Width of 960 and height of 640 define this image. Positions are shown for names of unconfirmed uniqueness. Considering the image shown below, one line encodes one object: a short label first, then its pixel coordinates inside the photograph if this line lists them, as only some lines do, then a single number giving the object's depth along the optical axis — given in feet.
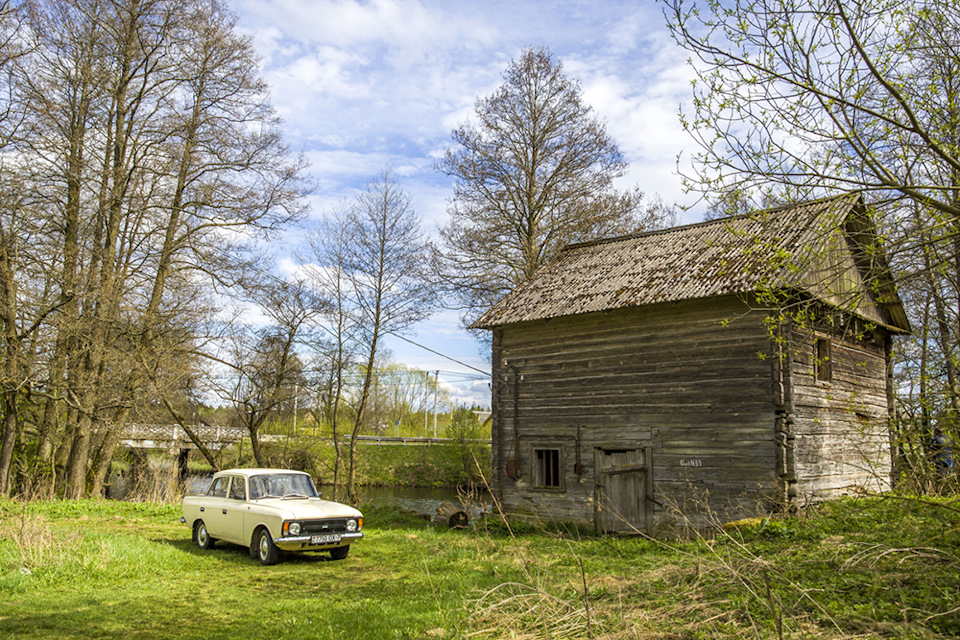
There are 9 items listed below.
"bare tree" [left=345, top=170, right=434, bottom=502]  84.58
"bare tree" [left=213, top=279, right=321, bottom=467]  79.00
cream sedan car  39.17
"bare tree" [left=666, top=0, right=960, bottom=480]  20.39
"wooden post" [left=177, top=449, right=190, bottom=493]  132.36
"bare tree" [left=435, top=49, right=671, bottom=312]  86.84
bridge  83.05
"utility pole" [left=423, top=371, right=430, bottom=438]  249.26
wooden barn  48.26
